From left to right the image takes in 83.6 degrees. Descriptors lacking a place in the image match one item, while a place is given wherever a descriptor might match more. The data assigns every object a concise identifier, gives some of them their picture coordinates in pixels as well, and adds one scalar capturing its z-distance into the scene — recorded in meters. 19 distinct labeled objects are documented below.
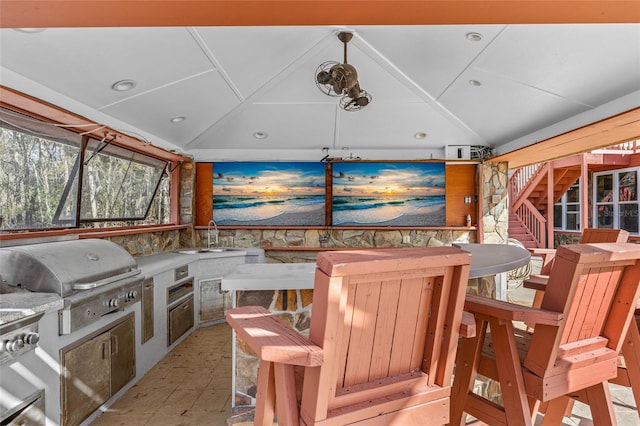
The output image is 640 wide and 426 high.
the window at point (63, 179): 2.53
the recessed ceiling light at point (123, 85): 3.07
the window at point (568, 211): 9.45
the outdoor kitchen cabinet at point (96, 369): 2.09
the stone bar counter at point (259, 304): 2.12
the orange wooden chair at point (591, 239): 2.75
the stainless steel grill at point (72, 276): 2.08
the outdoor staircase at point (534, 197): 9.13
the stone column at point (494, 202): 5.55
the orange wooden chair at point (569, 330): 1.31
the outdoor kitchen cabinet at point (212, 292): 4.42
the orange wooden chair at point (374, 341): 0.90
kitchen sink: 4.70
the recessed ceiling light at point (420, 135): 5.24
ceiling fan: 3.04
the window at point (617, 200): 7.88
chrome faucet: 5.45
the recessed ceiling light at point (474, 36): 2.86
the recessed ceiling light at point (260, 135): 5.23
